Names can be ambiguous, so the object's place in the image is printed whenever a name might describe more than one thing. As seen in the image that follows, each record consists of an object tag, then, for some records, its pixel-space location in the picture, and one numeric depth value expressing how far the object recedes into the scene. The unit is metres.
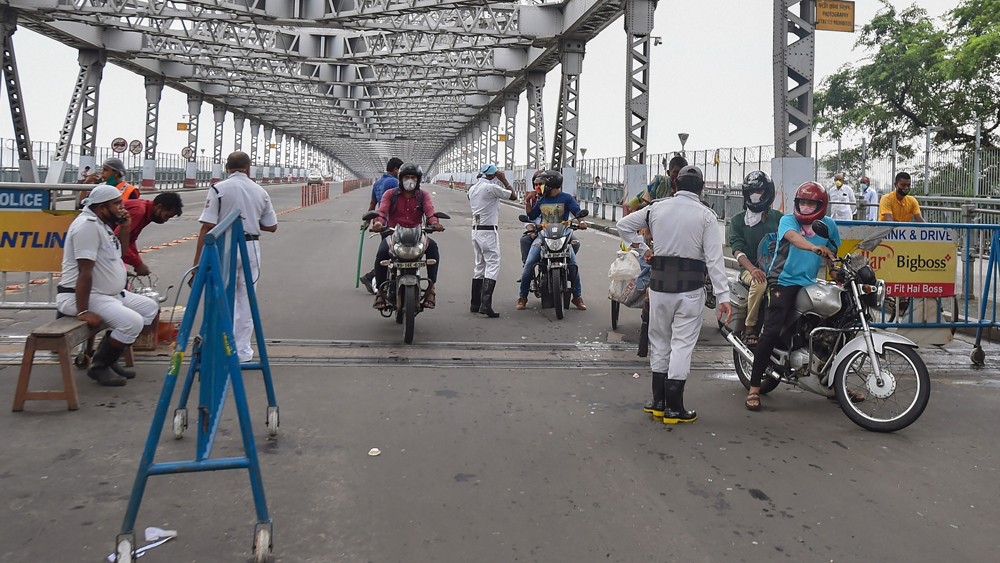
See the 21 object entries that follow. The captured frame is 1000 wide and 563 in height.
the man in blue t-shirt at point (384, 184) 11.13
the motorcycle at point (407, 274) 8.61
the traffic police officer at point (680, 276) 5.92
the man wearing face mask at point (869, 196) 17.87
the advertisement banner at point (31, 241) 7.94
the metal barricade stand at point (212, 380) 3.61
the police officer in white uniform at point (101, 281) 6.28
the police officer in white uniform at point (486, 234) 10.52
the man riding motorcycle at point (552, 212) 10.74
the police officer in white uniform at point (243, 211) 6.81
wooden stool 5.88
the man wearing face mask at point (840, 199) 18.45
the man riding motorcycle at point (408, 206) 9.20
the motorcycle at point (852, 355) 5.71
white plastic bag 9.08
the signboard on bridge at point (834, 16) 14.22
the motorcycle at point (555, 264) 10.34
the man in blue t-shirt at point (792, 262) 6.21
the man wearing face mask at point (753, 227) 6.98
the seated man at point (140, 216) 7.12
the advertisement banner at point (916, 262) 8.22
